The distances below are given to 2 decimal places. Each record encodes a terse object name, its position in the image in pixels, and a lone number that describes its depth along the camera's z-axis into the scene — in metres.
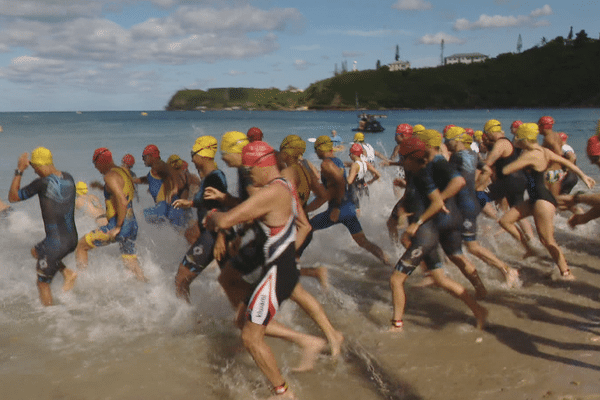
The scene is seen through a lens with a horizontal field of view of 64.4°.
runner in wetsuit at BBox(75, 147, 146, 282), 5.16
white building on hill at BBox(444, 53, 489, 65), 167.00
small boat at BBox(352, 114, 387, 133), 39.72
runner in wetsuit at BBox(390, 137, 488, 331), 4.16
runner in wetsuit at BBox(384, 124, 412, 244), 5.11
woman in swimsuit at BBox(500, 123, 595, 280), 5.36
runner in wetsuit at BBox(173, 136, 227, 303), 4.21
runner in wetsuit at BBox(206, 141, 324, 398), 2.91
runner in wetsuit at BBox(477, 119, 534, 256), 5.95
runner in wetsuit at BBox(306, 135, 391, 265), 5.41
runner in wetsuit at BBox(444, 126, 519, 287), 5.07
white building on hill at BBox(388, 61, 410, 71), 174.50
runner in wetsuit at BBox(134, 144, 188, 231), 6.13
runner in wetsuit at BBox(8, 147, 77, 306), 4.68
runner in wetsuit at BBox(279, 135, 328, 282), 4.66
